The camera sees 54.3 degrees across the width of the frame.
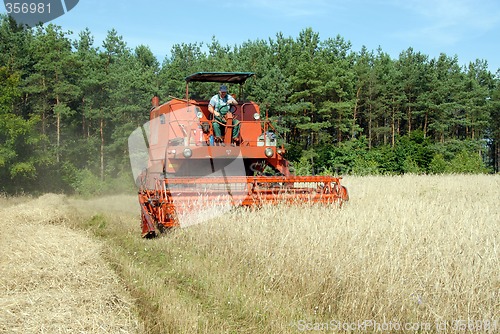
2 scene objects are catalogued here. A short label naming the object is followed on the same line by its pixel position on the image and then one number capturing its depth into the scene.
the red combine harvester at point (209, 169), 9.01
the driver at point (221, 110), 10.33
